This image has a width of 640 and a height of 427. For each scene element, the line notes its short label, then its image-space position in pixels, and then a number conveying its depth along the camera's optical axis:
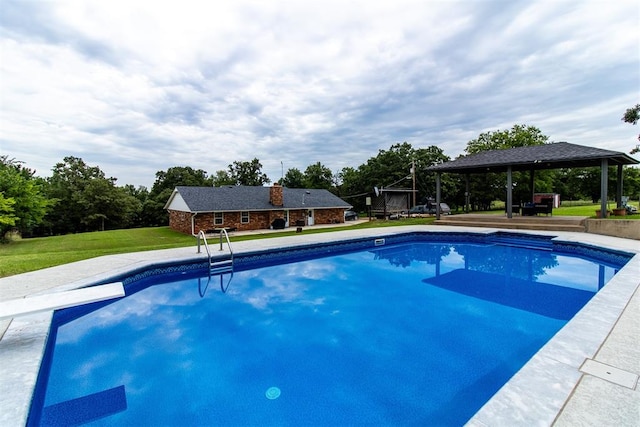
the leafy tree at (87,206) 30.75
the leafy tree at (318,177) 39.75
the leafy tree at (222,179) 42.75
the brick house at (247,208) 18.47
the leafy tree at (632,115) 13.37
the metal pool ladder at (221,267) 8.38
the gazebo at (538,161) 13.42
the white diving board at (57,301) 3.91
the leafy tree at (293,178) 42.47
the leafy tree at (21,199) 18.12
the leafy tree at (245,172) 43.62
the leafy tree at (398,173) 30.98
